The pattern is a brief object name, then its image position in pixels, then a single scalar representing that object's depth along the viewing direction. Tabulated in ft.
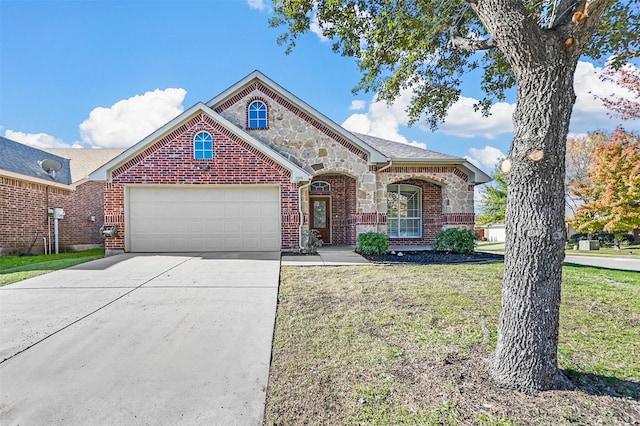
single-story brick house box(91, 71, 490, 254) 35.88
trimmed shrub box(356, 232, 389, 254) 36.60
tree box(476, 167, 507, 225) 96.07
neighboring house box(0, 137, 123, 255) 40.55
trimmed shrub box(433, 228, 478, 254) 40.40
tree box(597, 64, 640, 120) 49.62
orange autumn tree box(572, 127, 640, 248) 62.75
